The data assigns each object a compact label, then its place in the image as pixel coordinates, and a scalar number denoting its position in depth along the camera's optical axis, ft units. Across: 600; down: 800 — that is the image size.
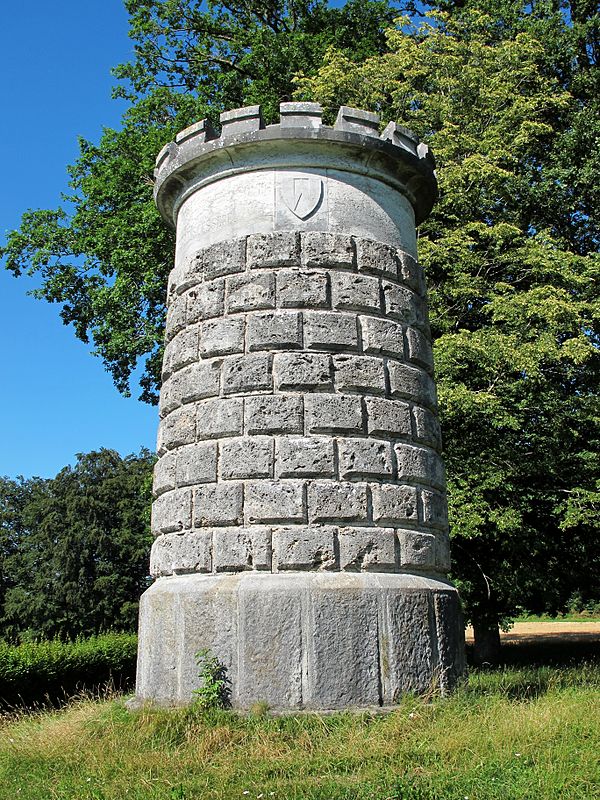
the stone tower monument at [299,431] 18.38
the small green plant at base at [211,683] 17.87
